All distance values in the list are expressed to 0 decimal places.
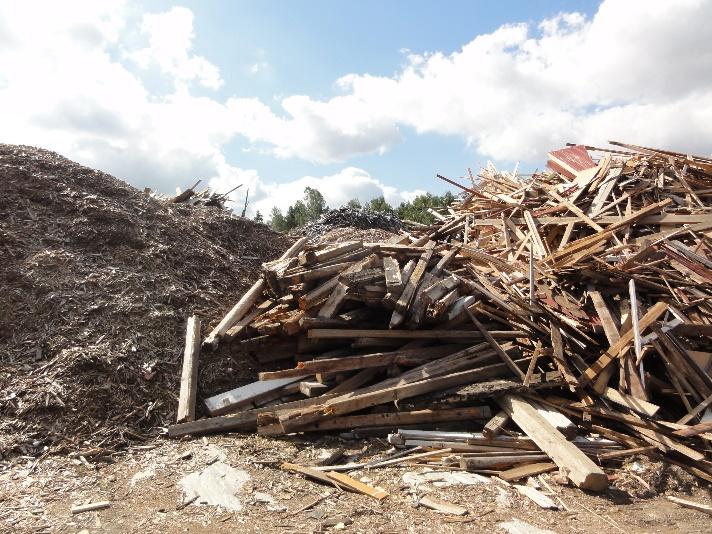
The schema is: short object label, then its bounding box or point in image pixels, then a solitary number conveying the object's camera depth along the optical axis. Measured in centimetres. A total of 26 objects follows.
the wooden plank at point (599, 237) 732
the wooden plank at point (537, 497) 414
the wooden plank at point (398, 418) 526
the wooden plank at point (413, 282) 596
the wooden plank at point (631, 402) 501
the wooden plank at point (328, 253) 666
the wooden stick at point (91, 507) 392
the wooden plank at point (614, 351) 560
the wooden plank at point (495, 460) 471
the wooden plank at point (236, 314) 623
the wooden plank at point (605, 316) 577
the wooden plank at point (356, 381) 558
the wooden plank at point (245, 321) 628
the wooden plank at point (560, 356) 566
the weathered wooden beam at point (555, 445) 435
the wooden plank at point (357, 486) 421
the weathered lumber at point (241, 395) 550
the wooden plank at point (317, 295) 613
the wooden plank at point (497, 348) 591
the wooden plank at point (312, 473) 440
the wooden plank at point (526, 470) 457
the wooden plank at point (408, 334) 590
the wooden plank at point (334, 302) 599
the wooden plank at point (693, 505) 428
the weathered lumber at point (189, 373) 537
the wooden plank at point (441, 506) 402
